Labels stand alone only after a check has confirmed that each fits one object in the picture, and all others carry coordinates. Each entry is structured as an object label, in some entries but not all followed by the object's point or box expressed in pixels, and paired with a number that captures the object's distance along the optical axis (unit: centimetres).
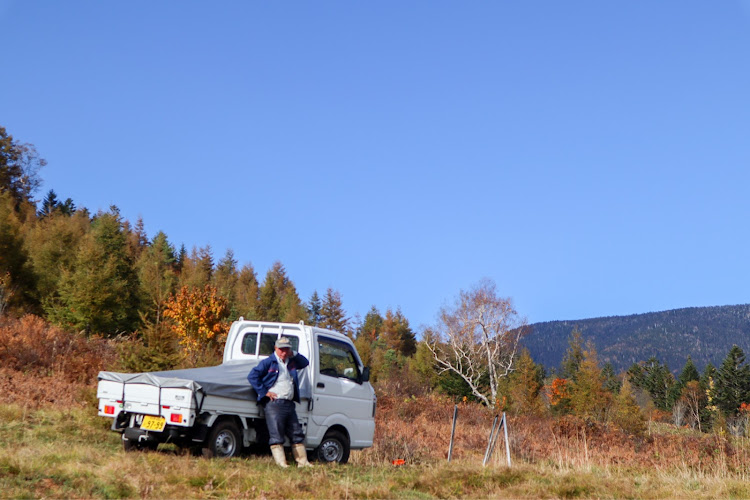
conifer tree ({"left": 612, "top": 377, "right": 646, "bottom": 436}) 3095
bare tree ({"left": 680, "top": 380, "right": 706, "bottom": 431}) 8931
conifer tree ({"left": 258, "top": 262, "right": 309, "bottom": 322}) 8246
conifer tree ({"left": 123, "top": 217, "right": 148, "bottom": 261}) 9631
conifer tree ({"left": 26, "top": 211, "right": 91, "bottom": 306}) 4994
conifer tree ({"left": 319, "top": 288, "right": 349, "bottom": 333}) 8325
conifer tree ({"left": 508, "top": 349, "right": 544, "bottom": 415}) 5325
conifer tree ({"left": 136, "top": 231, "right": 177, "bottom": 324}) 5480
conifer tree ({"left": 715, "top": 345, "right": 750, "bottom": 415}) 8712
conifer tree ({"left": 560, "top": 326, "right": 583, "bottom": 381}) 7625
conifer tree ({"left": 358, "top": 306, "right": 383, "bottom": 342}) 11103
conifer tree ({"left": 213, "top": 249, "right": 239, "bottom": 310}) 9319
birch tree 6312
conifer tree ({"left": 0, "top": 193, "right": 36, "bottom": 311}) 4638
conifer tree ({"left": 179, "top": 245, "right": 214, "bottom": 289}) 7348
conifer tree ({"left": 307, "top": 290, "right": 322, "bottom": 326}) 10711
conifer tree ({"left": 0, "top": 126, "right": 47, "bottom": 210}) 7425
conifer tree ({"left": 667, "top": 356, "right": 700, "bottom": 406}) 10157
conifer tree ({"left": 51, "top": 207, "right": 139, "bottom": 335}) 4006
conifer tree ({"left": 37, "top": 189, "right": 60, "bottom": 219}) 9462
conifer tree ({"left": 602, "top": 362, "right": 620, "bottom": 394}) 10150
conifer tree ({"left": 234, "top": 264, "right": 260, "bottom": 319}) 7248
